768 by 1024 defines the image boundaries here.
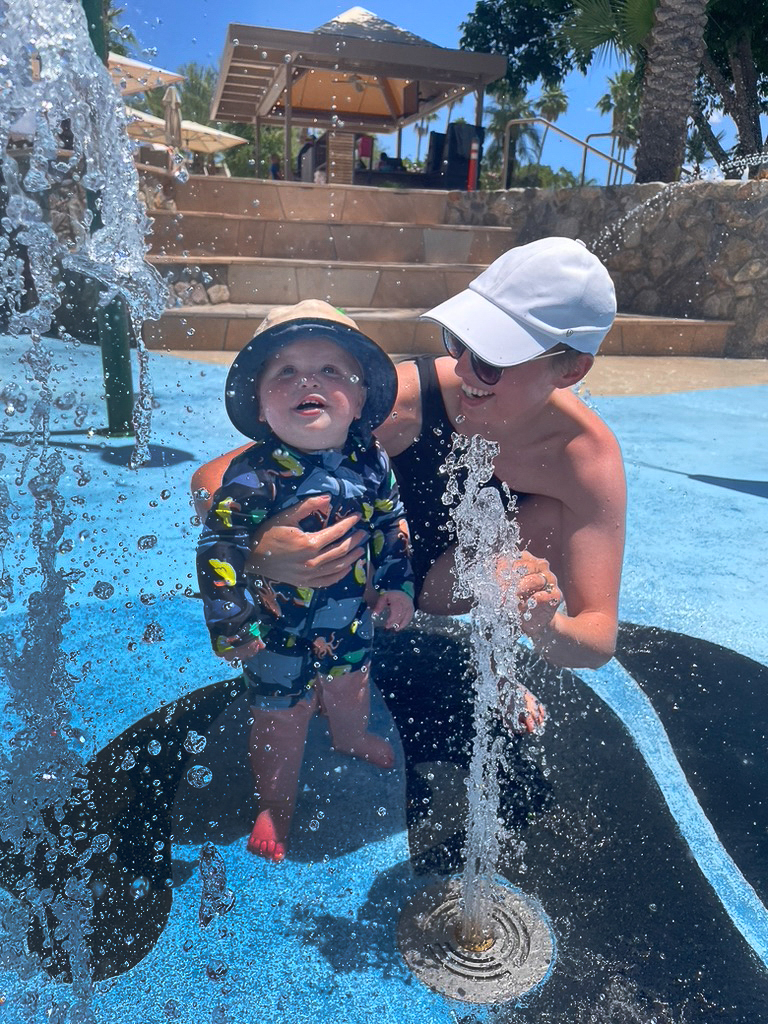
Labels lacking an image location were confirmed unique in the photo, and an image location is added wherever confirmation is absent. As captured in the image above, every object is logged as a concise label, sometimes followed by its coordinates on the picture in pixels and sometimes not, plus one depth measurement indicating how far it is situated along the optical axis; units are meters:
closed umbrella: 6.68
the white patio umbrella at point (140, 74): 7.49
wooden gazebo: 11.80
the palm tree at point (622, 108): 12.77
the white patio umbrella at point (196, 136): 15.47
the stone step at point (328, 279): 8.25
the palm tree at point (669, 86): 9.80
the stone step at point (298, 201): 9.34
